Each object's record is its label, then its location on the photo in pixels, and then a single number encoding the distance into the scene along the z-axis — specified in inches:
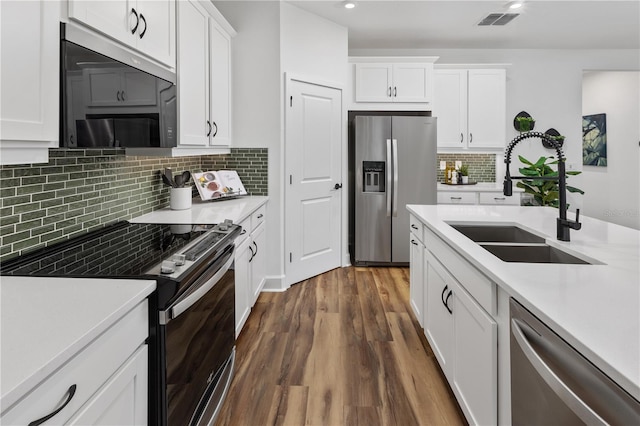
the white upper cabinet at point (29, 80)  39.1
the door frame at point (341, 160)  143.2
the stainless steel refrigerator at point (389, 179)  173.6
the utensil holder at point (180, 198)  105.5
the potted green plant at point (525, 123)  199.5
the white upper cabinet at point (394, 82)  182.2
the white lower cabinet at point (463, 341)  53.2
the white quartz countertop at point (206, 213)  90.9
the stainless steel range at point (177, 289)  47.5
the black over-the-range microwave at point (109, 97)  51.2
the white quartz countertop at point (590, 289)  29.5
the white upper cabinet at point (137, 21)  54.5
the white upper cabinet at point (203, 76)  92.1
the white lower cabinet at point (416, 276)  100.6
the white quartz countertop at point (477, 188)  183.3
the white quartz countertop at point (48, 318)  27.2
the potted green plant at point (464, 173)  198.1
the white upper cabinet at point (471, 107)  191.6
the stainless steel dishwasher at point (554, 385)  28.5
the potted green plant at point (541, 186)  179.5
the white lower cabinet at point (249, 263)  99.2
